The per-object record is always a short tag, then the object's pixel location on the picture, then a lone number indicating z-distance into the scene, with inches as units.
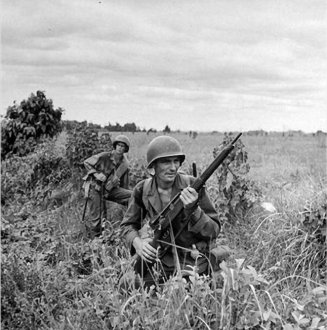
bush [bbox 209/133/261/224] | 310.3
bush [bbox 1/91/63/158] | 603.5
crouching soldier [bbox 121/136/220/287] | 190.7
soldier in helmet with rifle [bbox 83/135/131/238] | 368.2
